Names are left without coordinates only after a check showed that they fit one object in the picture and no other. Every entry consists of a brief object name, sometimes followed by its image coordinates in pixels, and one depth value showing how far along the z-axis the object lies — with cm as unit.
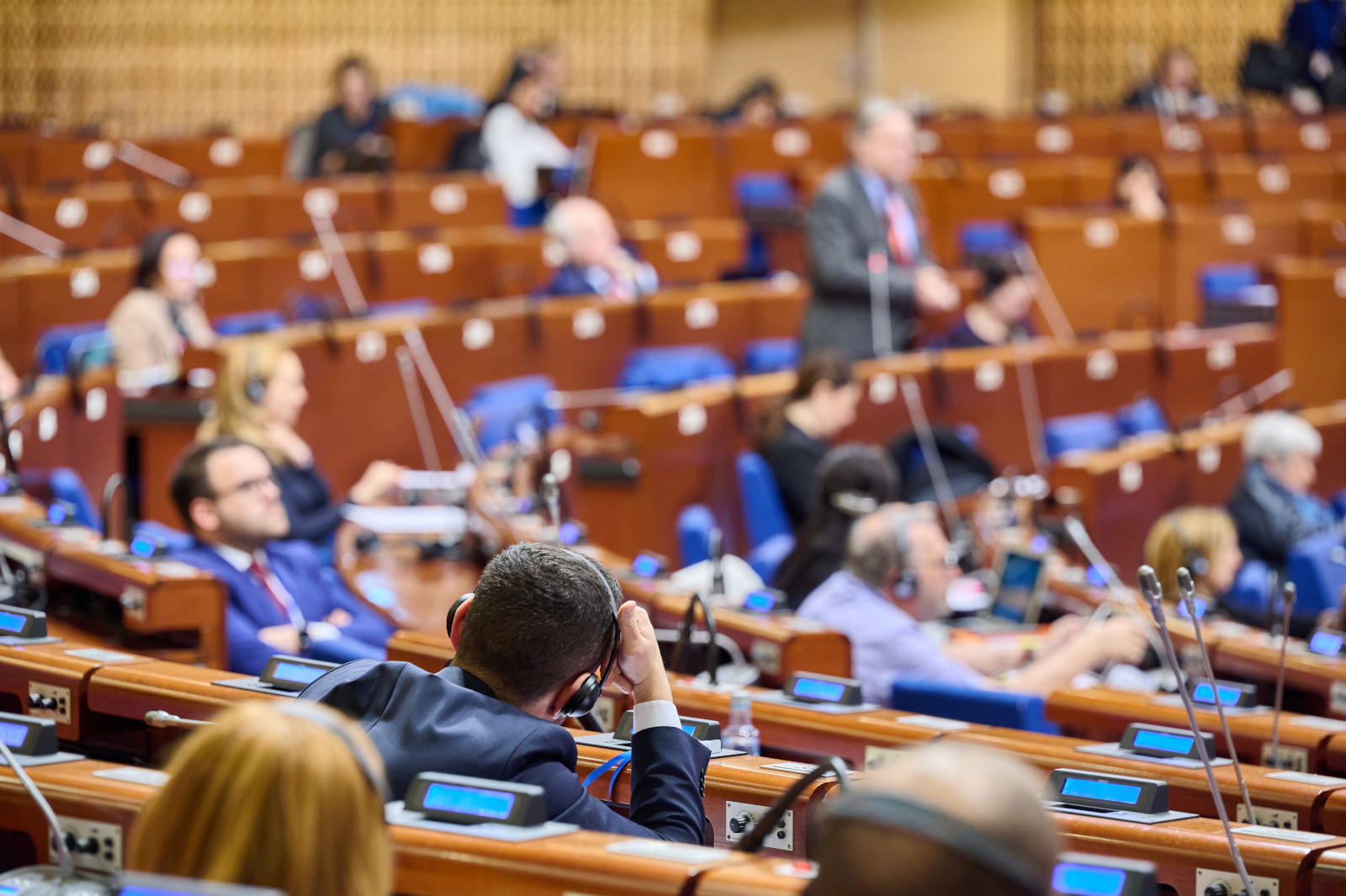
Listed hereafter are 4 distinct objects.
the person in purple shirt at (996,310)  1273
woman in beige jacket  1024
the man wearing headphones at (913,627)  682
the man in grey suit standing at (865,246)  1165
